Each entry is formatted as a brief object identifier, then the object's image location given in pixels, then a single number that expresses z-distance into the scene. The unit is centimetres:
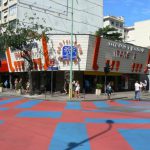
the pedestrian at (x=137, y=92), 1511
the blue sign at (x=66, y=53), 1839
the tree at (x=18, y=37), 1762
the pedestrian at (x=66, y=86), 1899
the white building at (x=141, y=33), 3889
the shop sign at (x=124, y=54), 2024
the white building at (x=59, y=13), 2676
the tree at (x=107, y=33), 3006
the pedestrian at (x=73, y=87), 1662
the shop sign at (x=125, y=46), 1979
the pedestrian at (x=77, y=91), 1629
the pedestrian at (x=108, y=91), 1536
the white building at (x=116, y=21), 5426
